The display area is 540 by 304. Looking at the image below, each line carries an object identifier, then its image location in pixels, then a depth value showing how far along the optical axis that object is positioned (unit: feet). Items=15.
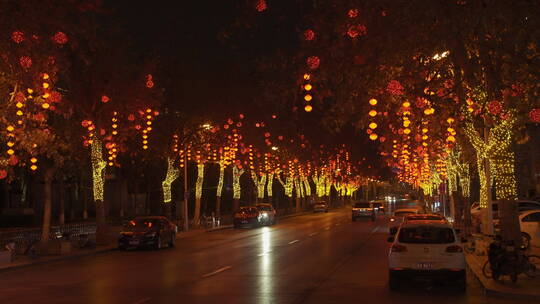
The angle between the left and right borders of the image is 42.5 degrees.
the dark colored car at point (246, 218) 171.94
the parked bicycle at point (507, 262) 52.24
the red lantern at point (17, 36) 56.13
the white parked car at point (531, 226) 91.09
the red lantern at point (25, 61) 59.06
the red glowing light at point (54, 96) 65.39
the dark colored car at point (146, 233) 101.50
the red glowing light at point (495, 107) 45.68
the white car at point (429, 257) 50.52
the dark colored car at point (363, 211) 196.34
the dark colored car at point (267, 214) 179.79
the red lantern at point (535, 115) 43.55
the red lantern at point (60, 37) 58.18
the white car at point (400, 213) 139.68
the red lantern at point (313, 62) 47.83
